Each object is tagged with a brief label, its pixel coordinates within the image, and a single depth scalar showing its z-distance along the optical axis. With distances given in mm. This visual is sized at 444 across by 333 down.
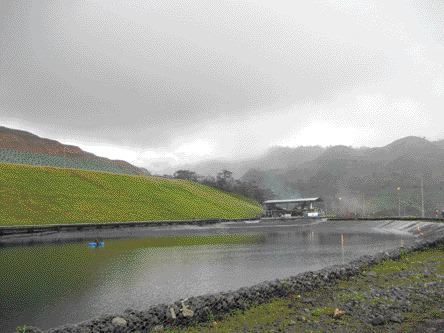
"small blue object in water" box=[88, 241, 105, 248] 59353
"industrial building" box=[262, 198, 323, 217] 162625
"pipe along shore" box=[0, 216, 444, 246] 71500
